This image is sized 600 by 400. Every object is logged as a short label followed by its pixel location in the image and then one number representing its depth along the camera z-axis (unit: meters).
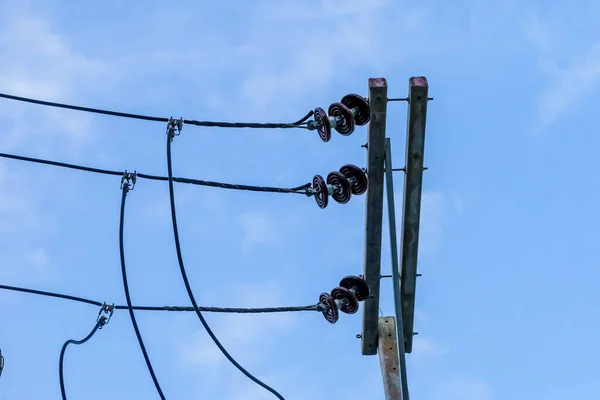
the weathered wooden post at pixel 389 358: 17.37
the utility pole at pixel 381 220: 17.22
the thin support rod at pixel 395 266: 15.08
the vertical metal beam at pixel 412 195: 17.14
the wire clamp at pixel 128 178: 17.45
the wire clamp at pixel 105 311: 17.78
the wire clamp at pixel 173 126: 17.55
